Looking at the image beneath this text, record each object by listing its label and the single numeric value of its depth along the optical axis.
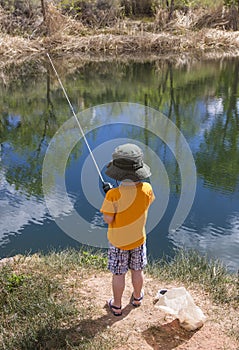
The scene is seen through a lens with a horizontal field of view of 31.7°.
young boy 2.40
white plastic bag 2.50
